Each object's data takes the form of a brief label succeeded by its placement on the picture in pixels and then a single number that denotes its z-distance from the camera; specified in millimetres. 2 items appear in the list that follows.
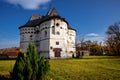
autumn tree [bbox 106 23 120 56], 30104
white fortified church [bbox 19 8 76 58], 21171
